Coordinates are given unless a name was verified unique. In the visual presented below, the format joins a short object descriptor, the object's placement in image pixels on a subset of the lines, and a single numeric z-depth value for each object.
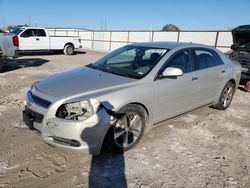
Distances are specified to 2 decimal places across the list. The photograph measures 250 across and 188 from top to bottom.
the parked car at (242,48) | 6.38
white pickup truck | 12.59
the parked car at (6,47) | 7.57
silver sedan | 2.48
